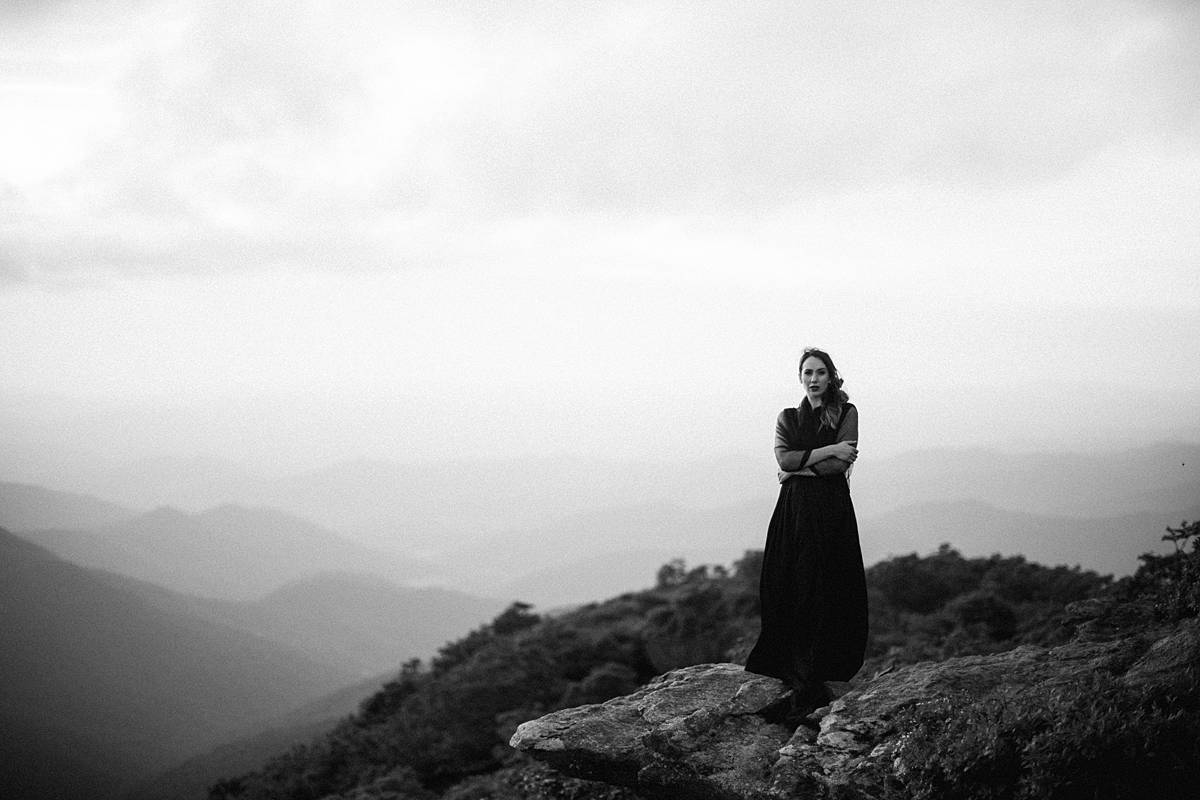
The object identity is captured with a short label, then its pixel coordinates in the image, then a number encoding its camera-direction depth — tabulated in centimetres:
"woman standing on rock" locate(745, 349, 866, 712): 764
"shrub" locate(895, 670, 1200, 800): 507
